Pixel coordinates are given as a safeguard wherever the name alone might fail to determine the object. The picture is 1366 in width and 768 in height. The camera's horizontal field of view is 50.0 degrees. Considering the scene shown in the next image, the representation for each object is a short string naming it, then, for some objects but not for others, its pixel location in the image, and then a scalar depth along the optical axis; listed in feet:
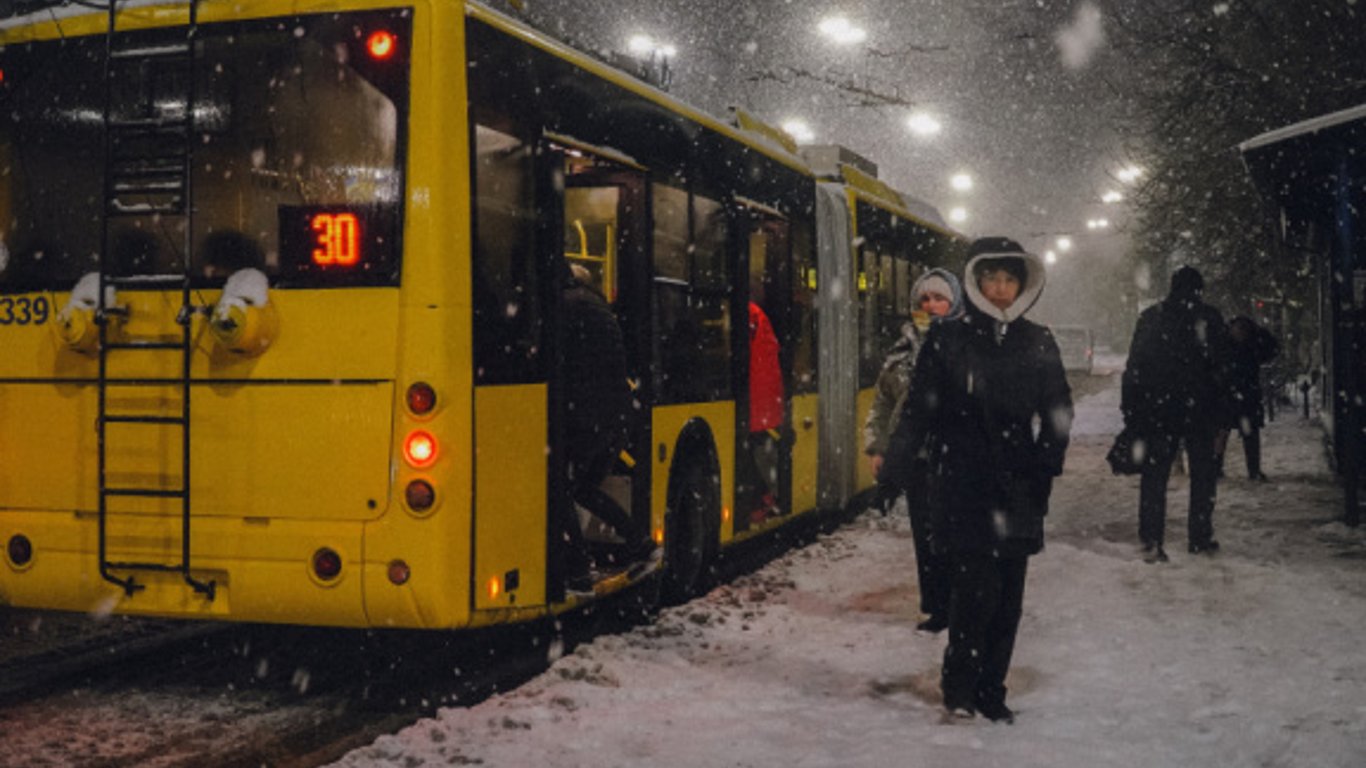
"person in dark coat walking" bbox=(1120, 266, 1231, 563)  35.63
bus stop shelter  39.78
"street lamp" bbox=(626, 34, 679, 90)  31.79
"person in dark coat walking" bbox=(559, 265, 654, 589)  25.22
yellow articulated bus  20.65
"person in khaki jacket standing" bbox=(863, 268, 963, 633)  28.04
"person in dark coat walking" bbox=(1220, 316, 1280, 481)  54.29
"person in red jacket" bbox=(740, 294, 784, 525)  35.42
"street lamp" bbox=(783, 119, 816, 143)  134.21
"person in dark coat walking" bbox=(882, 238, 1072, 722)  20.42
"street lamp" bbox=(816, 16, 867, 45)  98.32
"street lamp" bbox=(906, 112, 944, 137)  121.60
